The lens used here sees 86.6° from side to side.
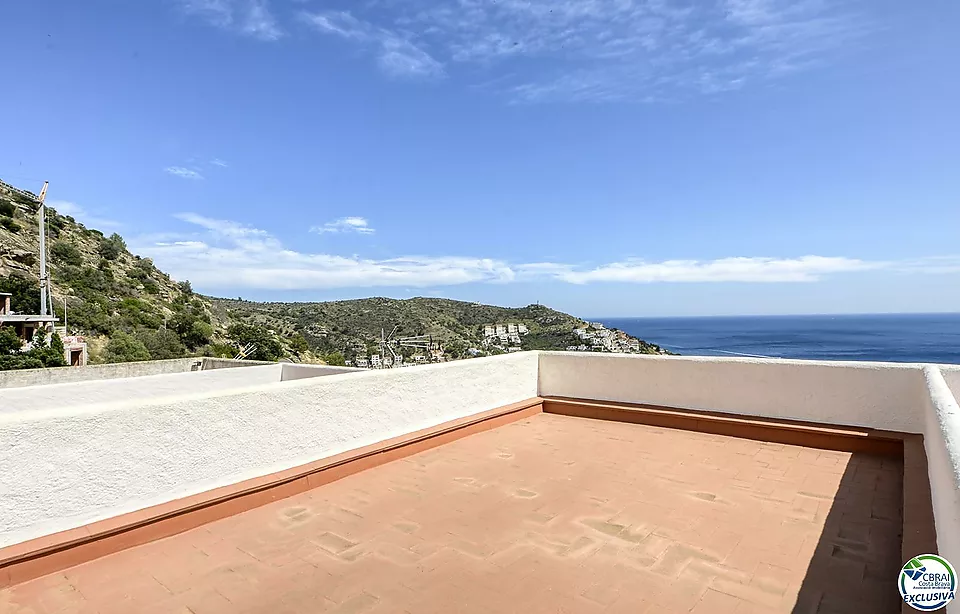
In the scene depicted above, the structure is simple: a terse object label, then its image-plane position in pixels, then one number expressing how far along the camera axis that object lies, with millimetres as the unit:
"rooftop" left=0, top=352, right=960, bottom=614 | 2336
